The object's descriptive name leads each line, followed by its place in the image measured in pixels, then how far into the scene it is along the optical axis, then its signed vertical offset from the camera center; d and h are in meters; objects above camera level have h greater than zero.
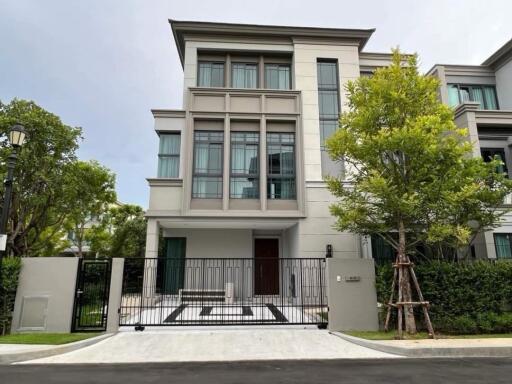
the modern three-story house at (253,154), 14.39 +5.33
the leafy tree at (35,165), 12.55 +4.09
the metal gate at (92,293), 9.17 -0.59
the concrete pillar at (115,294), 9.10 -0.60
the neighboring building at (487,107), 14.83 +7.56
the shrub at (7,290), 8.55 -0.46
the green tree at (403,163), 8.73 +3.03
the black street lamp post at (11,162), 7.91 +2.68
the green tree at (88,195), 14.31 +3.84
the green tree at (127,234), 23.45 +2.64
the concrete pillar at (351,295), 9.38 -0.64
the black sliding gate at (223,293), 10.70 -0.86
